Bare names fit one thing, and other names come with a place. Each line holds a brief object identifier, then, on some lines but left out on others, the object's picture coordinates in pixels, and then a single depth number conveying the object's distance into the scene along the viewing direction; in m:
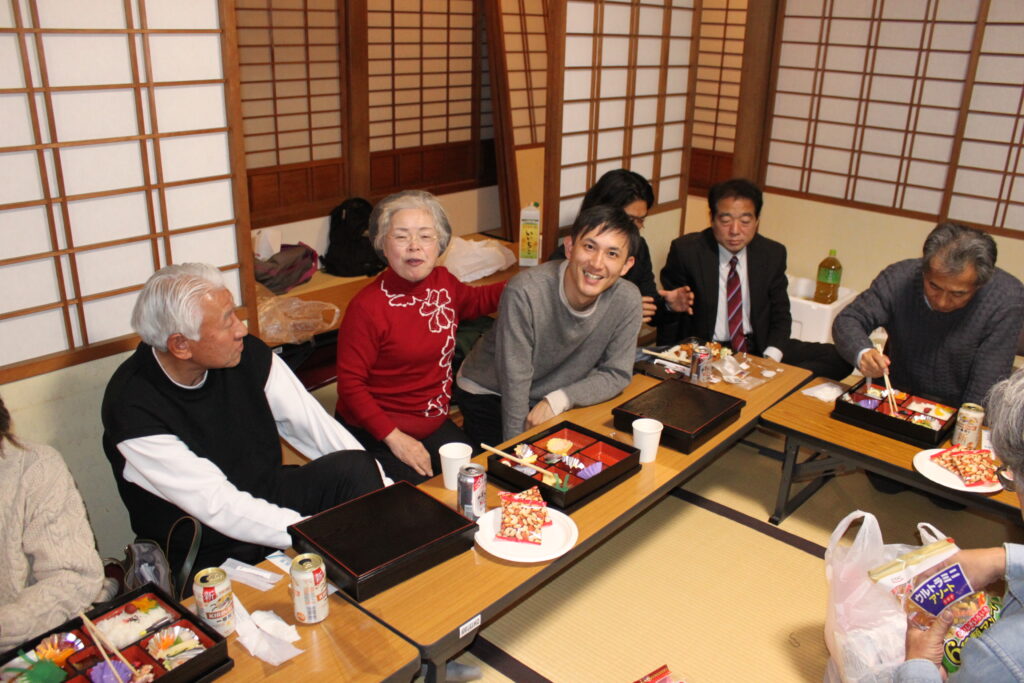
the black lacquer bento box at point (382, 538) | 1.80
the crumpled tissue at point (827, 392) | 3.06
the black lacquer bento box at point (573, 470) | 2.19
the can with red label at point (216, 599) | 1.62
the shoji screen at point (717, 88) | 7.75
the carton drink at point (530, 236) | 4.17
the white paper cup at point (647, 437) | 2.43
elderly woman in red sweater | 2.71
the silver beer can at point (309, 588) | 1.66
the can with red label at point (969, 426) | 2.62
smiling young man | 2.73
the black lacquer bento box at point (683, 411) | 2.54
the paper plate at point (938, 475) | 2.42
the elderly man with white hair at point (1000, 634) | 1.51
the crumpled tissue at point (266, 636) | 1.61
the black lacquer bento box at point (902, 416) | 2.71
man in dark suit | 3.78
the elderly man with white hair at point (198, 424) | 2.06
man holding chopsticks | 2.80
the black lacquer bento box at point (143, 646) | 1.52
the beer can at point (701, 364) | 3.05
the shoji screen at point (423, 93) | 5.55
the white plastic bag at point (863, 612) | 1.99
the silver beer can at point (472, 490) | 2.03
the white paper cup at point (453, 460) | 2.22
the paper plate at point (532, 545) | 1.95
